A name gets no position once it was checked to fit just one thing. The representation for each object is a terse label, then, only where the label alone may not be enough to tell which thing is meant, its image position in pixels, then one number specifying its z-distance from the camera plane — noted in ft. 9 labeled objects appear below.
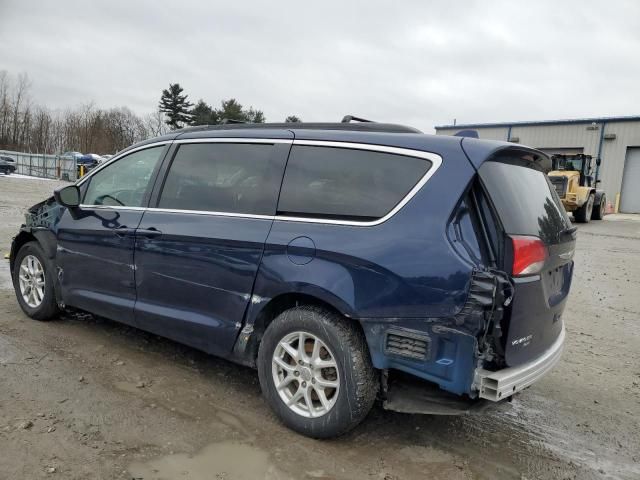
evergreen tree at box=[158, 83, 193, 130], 231.09
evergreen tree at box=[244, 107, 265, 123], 182.61
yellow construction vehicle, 63.26
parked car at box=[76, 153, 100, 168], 113.62
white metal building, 100.25
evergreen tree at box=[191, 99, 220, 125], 195.83
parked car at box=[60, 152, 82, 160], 113.39
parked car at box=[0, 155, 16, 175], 112.98
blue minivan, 8.59
